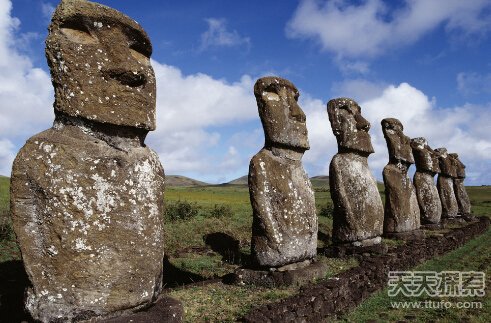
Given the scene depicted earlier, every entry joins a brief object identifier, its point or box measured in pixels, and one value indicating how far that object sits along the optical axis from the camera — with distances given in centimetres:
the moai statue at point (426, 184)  1819
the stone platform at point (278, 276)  782
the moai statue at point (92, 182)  413
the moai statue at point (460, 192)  2455
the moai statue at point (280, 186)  803
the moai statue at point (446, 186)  2169
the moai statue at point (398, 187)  1423
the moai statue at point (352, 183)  1115
